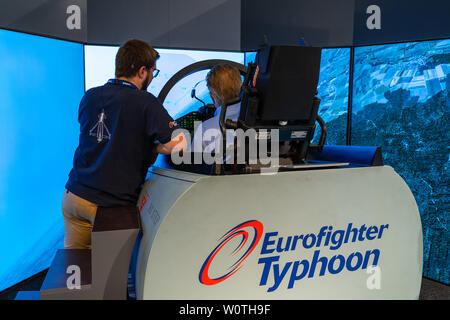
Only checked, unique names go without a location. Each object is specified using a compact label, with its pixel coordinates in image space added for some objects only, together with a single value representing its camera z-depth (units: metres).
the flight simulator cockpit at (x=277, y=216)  1.04
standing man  1.39
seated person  1.69
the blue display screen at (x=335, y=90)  3.11
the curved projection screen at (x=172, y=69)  3.06
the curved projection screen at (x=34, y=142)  2.32
